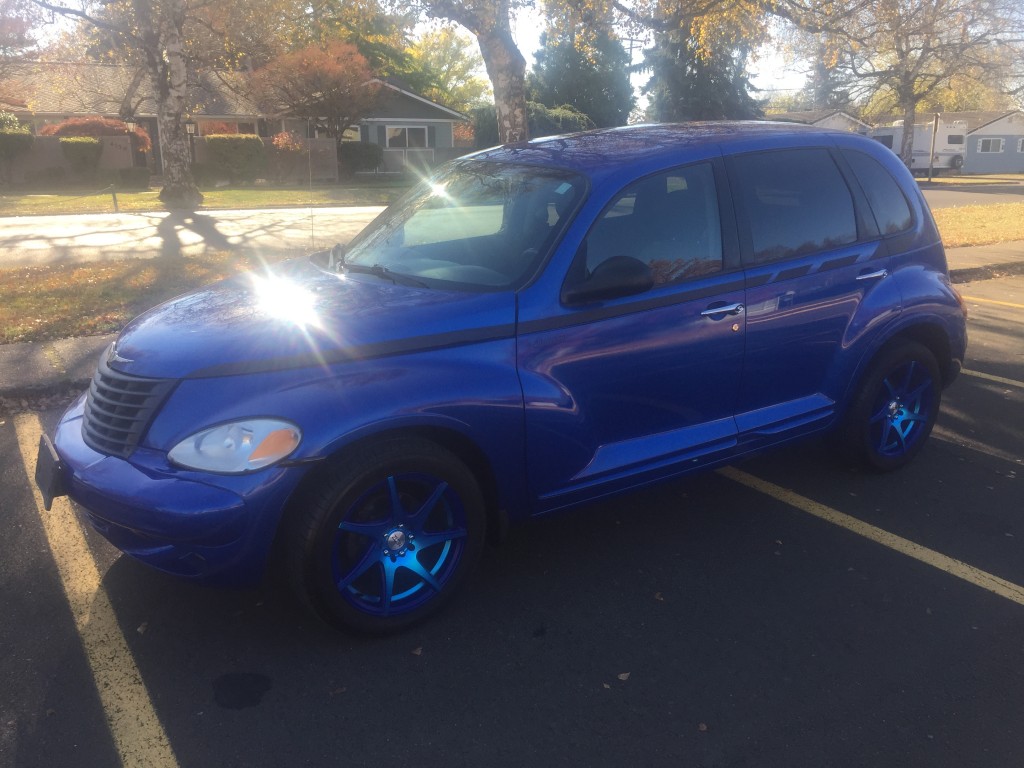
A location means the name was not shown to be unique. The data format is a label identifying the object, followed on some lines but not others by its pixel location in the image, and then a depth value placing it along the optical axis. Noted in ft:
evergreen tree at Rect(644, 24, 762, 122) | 131.57
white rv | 201.05
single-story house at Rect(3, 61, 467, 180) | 122.45
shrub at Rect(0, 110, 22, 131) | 102.47
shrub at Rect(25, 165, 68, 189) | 97.96
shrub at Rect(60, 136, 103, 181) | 98.68
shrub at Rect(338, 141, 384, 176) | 118.93
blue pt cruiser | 10.32
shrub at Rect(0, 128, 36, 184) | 95.86
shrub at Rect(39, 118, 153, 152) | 106.01
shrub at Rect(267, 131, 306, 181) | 109.09
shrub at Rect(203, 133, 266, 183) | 103.09
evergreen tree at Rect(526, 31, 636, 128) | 143.84
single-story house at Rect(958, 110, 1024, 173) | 208.74
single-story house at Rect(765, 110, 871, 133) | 192.65
